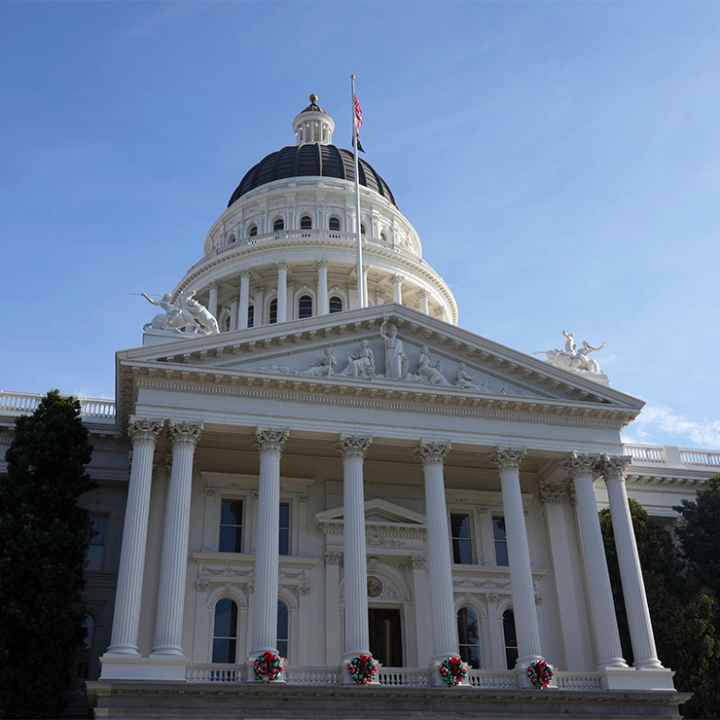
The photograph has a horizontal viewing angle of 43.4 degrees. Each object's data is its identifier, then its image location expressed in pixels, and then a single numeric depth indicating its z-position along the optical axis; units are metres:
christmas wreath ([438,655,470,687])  25.65
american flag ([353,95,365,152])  43.28
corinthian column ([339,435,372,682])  26.02
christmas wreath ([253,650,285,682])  24.38
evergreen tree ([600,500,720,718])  29.38
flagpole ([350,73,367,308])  42.06
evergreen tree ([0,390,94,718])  25.30
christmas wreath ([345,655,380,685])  25.04
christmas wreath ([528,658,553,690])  26.30
